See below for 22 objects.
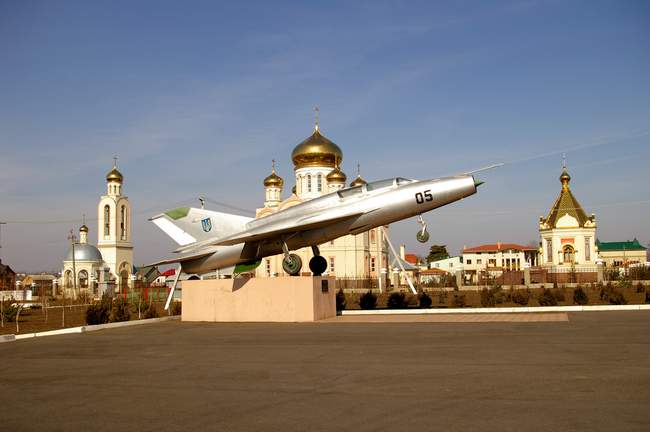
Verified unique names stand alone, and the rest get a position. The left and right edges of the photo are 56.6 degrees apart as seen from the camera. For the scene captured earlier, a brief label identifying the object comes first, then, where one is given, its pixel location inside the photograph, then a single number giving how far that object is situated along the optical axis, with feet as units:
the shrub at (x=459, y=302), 107.14
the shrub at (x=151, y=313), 88.99
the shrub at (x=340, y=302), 94.68
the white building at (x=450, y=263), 444.96
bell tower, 316.81
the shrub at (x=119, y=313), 82.84
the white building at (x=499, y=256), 417.38
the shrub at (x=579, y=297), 100.42
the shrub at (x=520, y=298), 108.06
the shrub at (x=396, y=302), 97.71
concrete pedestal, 71.36
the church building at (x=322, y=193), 245.24
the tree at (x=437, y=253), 509.35
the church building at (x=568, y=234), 263.29
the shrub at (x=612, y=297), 93.46
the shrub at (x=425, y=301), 95.71
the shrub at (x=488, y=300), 104.90
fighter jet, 71.61
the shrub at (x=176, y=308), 105.08
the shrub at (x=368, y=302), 98.66
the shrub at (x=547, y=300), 98.63
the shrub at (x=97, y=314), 78.85
